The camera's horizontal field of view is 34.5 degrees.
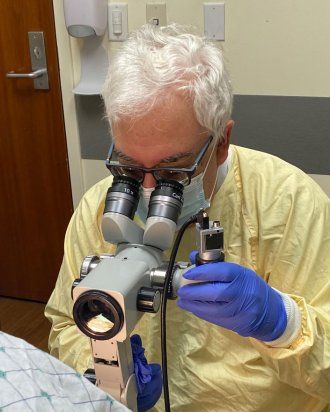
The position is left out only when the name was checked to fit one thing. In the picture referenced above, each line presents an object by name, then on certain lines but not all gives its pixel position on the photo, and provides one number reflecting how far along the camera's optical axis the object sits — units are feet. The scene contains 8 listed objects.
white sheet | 2.22
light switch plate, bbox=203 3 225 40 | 6.64
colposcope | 2.68
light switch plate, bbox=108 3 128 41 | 7.09
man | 3.29
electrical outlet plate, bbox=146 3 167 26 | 6.93
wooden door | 7.84
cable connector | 2.81
